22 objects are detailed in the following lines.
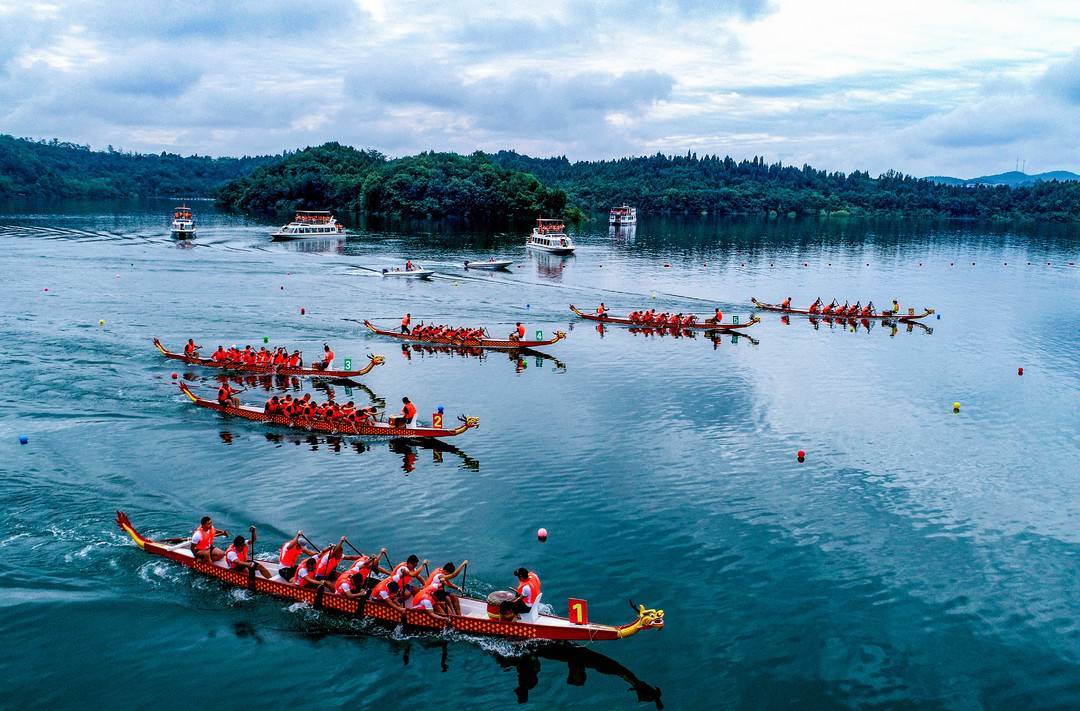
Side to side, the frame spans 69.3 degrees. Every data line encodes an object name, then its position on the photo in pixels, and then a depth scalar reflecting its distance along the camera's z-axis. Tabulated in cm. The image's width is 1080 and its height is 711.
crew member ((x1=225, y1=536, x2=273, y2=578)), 2362
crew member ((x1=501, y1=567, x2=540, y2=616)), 2152
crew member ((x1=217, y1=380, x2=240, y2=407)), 3809
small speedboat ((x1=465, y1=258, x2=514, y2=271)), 9862
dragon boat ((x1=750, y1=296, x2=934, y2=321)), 7044
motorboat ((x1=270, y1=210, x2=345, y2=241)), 13125
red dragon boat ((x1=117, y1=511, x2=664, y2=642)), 2120
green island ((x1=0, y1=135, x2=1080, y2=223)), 17825
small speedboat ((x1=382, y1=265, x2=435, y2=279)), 9138
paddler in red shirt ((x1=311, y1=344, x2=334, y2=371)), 4603
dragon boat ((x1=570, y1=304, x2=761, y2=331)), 6378
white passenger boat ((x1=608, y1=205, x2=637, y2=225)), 18638
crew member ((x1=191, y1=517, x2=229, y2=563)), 2416
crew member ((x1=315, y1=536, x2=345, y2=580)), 2314
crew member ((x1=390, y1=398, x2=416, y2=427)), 3603
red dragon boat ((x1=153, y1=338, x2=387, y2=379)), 4596
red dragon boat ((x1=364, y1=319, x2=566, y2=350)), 5475
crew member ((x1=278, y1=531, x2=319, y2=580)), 2350
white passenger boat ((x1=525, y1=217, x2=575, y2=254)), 11988
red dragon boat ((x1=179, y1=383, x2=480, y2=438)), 3606
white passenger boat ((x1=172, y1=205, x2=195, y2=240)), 12519
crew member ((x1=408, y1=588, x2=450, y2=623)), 2195
